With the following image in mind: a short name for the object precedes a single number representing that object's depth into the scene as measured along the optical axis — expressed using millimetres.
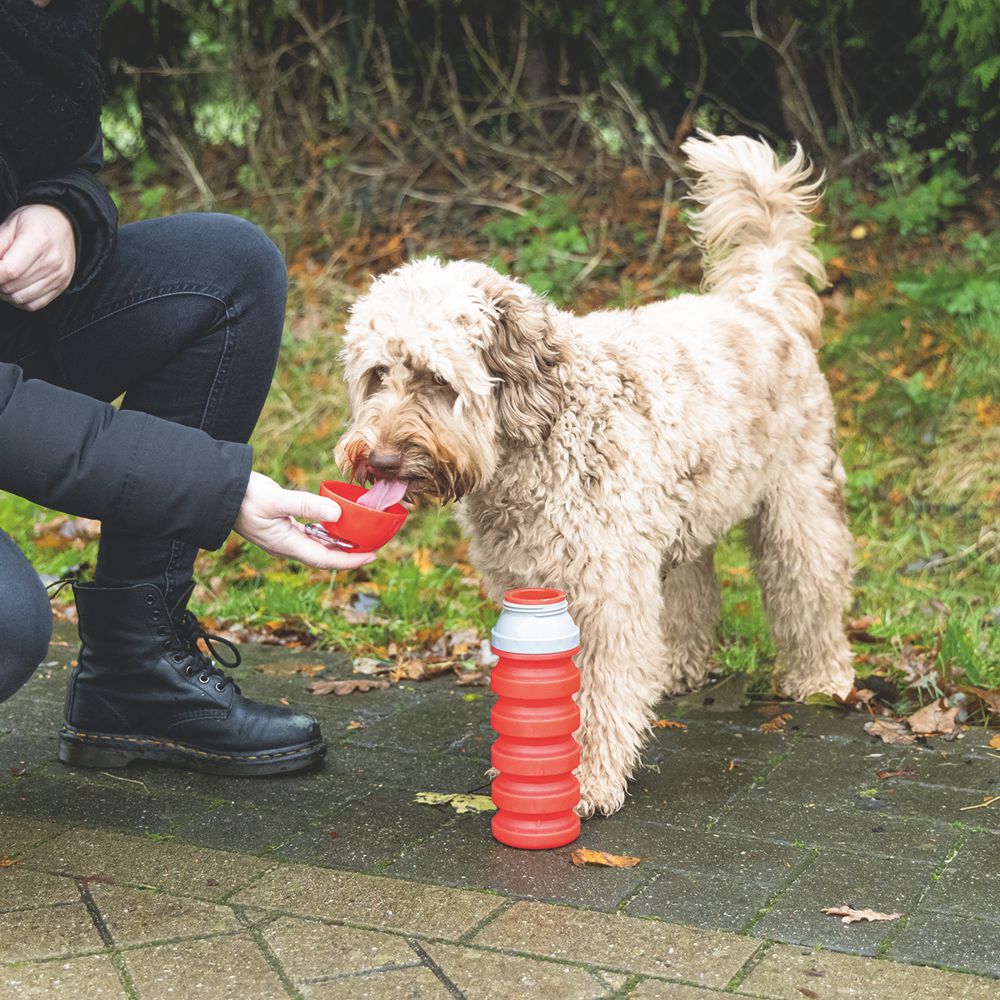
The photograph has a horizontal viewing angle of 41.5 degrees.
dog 3285
